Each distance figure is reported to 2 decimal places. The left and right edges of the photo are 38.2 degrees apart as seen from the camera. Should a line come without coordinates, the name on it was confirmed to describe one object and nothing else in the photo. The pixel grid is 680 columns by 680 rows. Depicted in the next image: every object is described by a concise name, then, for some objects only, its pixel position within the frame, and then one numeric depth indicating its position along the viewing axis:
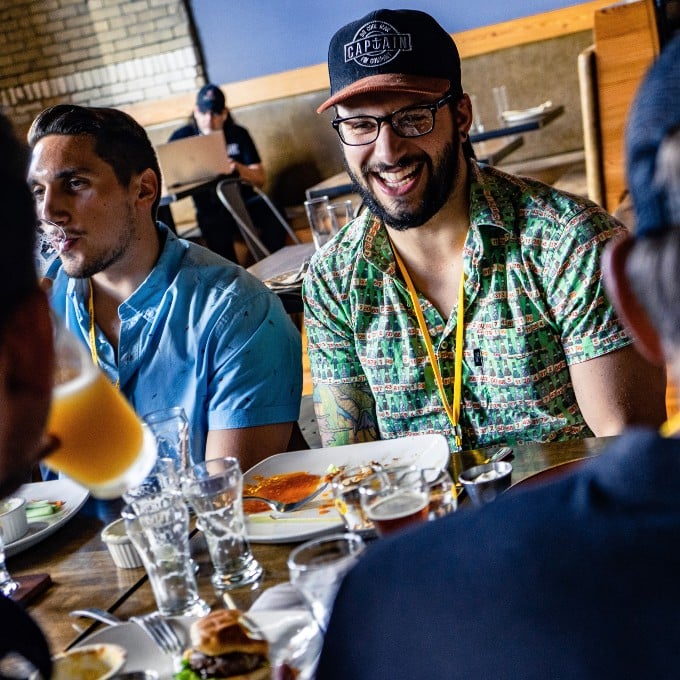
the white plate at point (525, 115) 5.79
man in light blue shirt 2.23
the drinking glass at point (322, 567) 1.09
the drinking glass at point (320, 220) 3.49
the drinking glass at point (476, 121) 6.36
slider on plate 1.16
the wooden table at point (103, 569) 1.45
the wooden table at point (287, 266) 3.37
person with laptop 6.70
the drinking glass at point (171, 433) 1.73
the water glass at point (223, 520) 1.48
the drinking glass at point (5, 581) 1.60
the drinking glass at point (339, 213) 3.45
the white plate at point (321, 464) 1.54
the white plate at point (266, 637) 1.11
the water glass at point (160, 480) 1.67
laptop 6.49
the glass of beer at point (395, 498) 1.30
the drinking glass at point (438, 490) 1.34
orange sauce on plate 1.68
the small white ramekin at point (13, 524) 1.78
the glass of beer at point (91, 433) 1.23
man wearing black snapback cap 1.95
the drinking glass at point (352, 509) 1.42
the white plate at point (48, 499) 1.75
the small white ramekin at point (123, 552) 1.60
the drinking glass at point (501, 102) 6.75
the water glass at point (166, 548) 1.43
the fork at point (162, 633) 1.27
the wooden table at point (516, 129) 5.48
